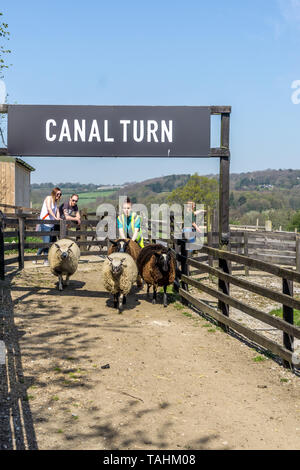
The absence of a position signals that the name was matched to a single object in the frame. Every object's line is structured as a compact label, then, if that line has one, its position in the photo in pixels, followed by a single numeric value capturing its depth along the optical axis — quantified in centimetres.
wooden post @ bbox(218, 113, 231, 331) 824
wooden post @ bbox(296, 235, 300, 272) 1475
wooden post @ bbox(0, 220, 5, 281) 1080
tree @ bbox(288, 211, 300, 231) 5387
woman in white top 1261
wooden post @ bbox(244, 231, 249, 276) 1608
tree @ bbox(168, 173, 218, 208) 4447
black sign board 841
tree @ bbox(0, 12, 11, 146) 2359
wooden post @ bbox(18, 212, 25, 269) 1217
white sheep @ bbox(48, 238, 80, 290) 997
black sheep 942
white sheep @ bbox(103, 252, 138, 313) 866
